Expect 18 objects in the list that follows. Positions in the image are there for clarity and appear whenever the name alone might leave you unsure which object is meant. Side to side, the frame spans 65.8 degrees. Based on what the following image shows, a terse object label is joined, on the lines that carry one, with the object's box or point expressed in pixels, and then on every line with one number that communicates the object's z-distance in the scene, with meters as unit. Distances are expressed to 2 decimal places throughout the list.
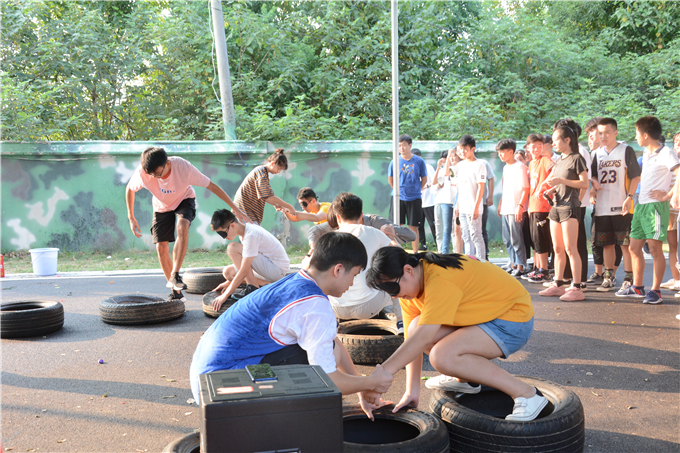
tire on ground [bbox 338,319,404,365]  3.91
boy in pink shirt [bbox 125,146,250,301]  5.90
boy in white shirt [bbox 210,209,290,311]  5.32
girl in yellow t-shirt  2.60
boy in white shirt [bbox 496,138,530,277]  7.39
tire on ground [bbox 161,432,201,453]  2.28
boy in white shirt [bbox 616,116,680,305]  5.55
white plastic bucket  8.40
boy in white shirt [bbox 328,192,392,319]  4.41
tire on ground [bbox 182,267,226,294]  6.96
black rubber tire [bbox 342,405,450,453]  2.23
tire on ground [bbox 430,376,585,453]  2.38
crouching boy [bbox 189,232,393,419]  2.34
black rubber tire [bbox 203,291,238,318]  5.55
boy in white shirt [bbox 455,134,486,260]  7.37
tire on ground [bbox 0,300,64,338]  4.96
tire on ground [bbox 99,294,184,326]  5.37
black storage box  1.70
